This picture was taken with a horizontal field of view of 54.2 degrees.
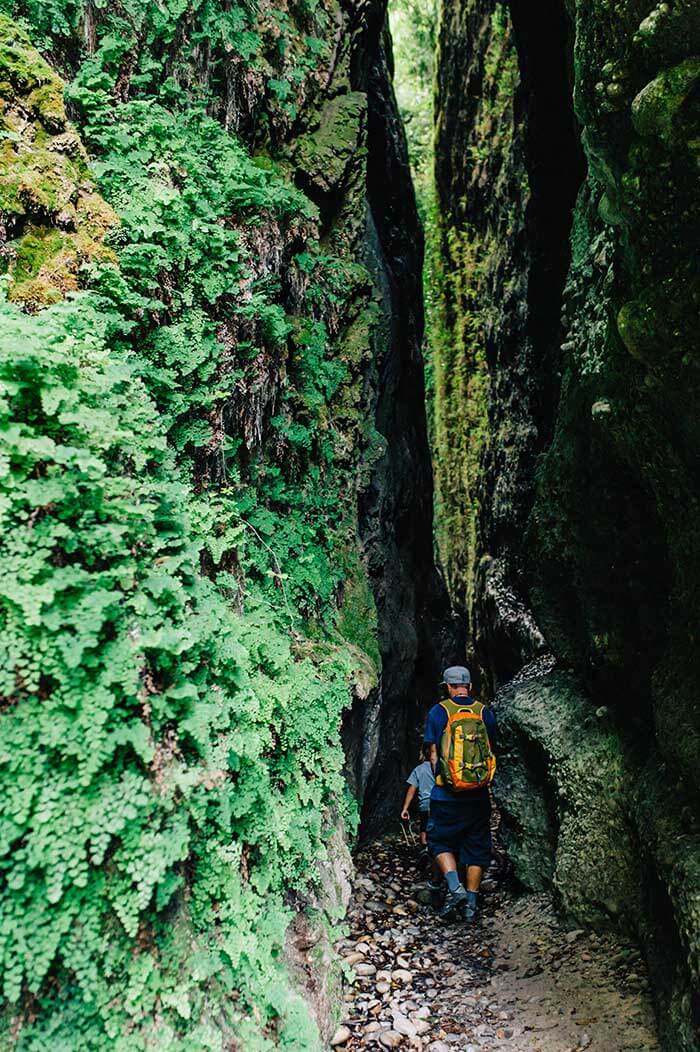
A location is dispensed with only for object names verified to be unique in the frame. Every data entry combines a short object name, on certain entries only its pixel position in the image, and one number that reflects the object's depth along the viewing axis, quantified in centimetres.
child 740
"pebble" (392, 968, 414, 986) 512
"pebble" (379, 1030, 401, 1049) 429
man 620
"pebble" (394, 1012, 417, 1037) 443
